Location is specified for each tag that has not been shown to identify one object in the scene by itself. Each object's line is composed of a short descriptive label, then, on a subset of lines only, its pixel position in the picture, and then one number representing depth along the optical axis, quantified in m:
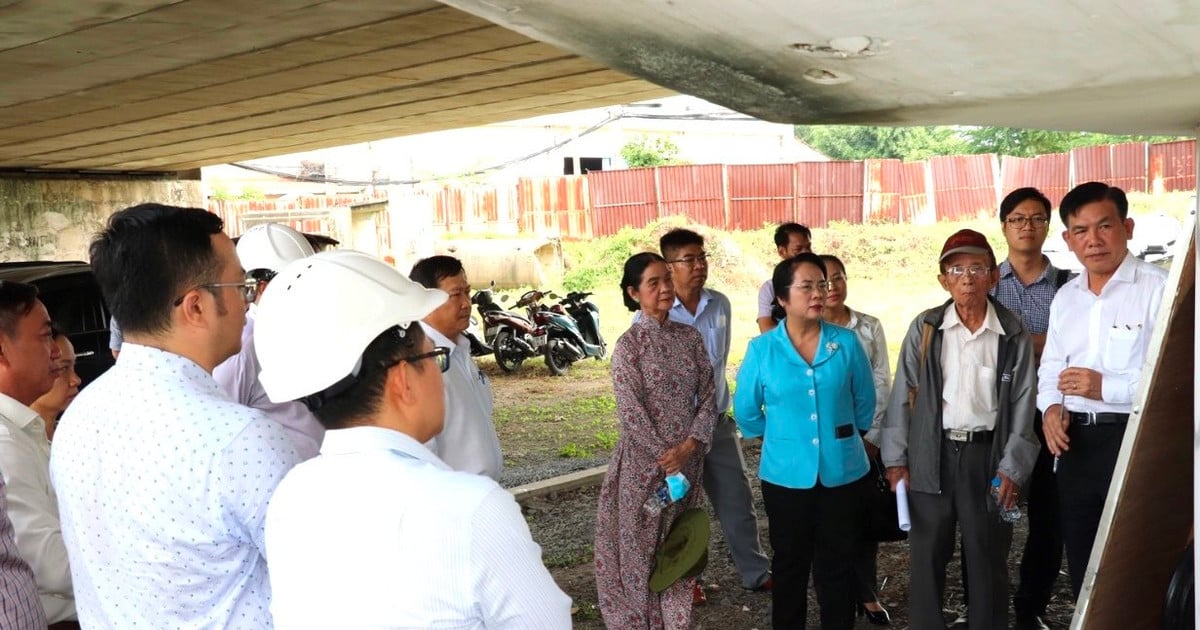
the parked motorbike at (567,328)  14.22
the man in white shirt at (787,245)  6.67
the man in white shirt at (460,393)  3.83
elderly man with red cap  4.30
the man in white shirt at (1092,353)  3.92
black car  7.76
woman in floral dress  4.79
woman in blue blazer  4.54
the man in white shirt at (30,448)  2.74
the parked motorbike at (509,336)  14.13
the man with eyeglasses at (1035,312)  4.81
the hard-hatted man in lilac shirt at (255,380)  3.28
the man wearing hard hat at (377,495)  1.60
